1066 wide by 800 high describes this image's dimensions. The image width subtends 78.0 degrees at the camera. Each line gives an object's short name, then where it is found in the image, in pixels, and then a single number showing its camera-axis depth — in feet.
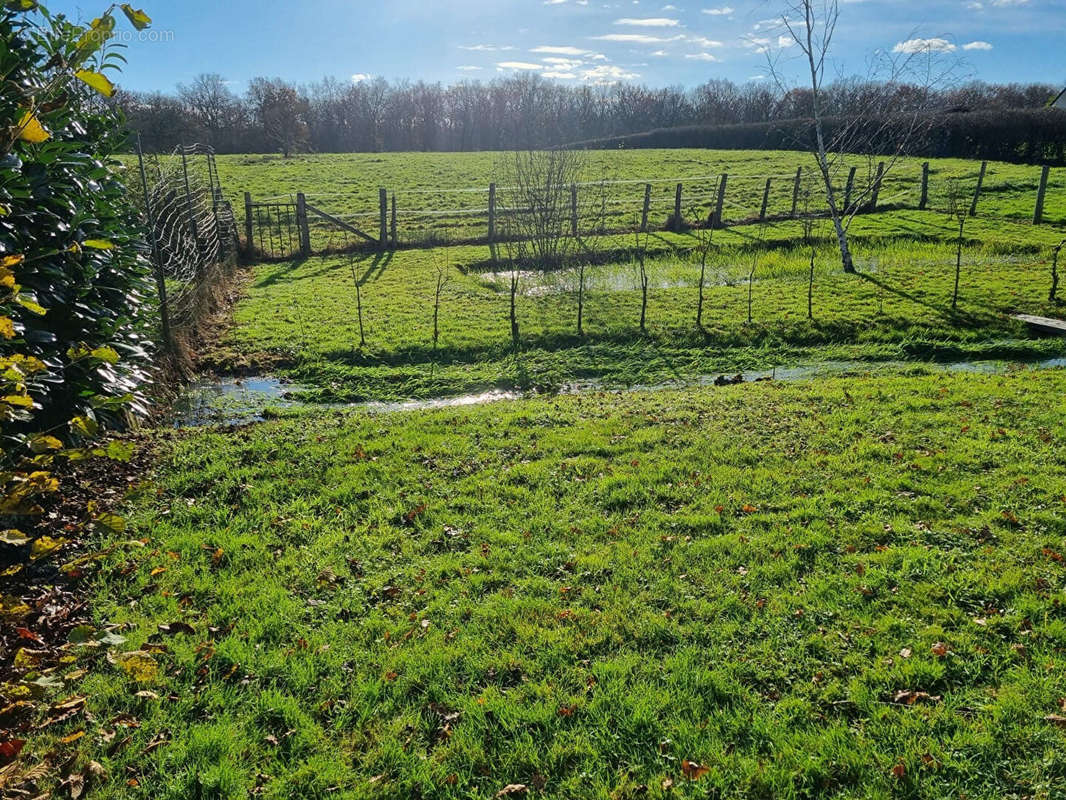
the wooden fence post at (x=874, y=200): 92.25
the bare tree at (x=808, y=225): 73.13
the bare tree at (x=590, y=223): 67.26
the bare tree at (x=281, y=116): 182.29
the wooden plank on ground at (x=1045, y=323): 43.57
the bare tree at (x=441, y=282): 44.15
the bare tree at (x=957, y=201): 86.41
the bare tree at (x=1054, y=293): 48.65
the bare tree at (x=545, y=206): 63.98
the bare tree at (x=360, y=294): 43.44
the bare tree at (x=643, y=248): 67.26
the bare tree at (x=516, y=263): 45.21
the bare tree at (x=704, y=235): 71.46
